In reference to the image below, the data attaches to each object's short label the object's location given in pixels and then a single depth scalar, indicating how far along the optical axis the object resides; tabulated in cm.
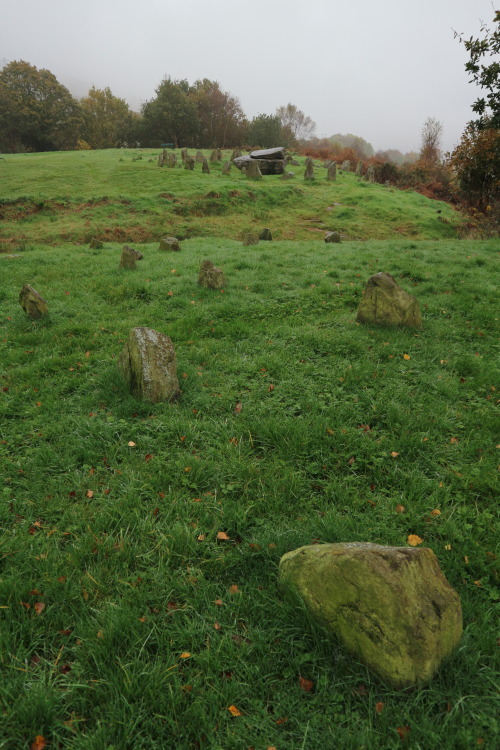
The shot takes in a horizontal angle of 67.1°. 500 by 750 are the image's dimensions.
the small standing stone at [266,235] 1659
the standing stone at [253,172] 2988
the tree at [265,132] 6019
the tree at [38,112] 5506
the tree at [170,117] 5547
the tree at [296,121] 8088
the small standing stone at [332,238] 1552
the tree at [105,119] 6059
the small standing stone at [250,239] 1473
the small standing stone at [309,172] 3109
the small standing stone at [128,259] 1071
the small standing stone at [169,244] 1366
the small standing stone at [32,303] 757
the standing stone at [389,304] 680
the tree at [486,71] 1116
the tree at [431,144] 4334
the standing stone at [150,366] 491
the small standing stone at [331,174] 3171
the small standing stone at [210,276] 907
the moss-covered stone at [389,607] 204
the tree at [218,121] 5994
